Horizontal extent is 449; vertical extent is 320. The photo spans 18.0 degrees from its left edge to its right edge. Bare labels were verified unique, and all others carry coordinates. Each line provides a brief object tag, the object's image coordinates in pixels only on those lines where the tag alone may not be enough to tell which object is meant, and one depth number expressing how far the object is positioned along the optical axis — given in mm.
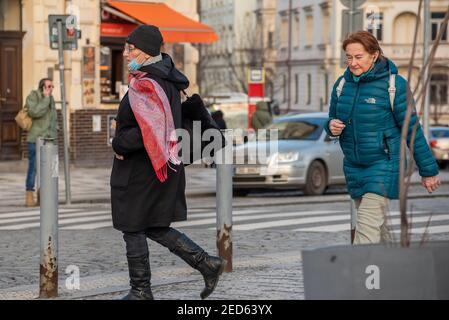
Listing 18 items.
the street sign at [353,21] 18953
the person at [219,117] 33750
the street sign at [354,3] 19422
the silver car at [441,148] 39656
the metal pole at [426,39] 31547
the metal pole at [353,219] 12422
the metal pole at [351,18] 18814
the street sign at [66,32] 20719
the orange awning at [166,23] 31562
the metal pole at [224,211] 11078
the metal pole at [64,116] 20531
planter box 6273
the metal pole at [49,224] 9695
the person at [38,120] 20312
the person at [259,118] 37188
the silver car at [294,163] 23469
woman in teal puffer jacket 8453
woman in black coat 8773
